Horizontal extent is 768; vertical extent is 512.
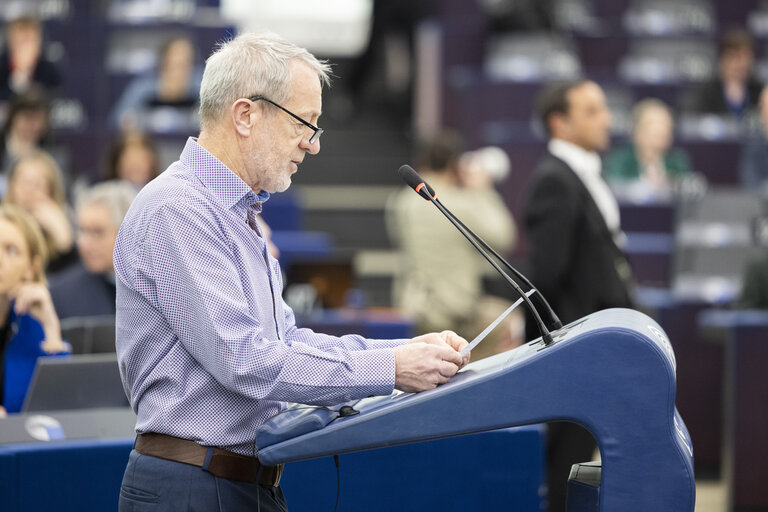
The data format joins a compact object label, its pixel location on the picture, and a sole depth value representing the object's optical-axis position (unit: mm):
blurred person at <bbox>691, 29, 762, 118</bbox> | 15406
